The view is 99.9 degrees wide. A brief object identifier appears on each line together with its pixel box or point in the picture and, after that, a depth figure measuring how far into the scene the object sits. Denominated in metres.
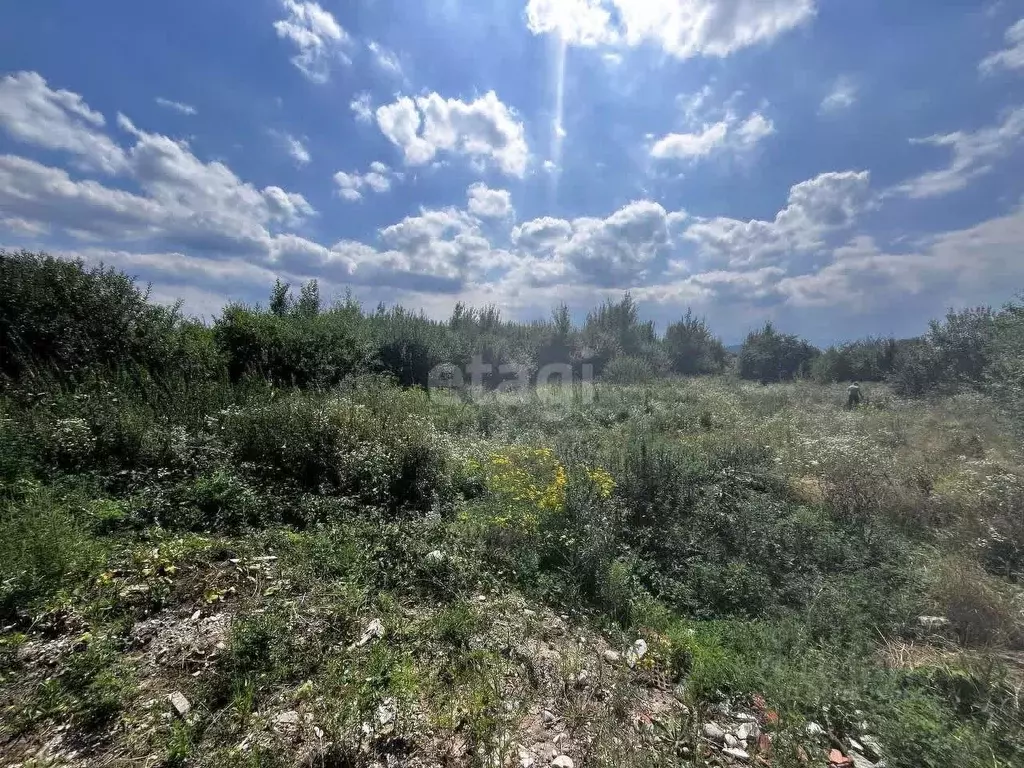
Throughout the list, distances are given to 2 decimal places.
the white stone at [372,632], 2.58
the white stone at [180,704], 2.02
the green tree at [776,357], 27.38
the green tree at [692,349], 29.05
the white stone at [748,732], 2.22
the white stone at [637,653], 2.74
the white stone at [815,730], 2.11
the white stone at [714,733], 2.21
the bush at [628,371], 18.86
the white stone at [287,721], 1.99
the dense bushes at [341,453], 4.72
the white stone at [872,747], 2.00
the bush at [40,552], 2.56
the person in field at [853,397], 12.11
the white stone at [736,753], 2.10
